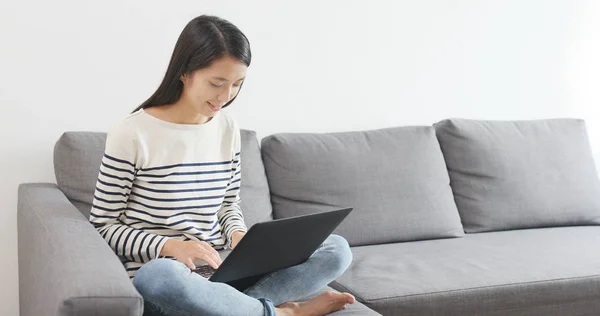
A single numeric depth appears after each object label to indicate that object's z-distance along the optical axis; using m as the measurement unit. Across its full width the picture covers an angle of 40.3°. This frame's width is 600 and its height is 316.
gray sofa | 2.14
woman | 1.87
